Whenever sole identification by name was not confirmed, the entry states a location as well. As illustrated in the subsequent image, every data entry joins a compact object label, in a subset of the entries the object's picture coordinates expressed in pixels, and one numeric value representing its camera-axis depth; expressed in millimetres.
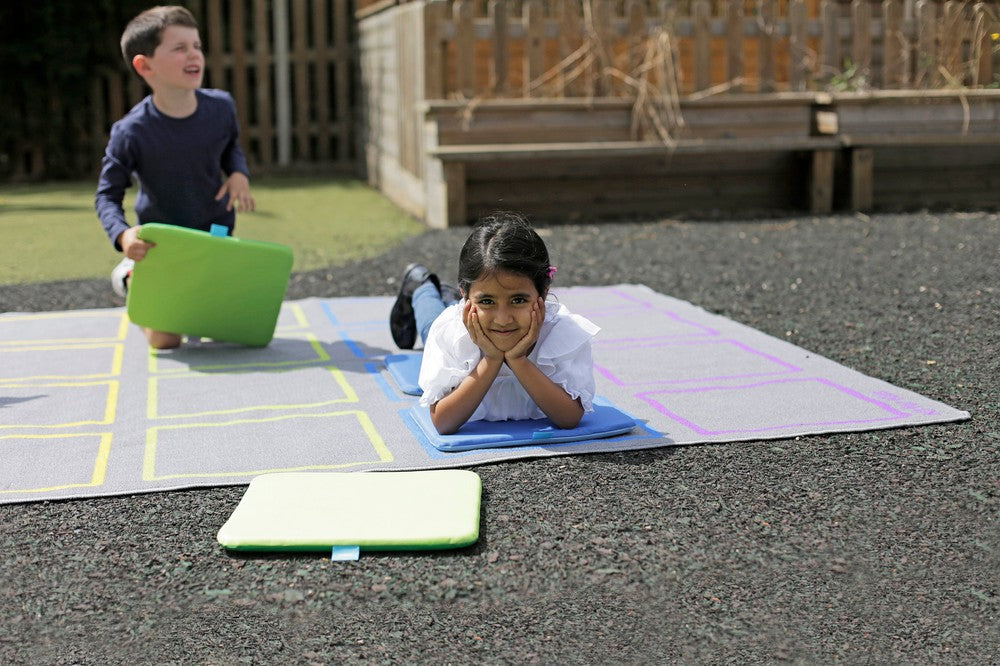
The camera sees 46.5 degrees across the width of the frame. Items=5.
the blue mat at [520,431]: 2965
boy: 4312
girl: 2938
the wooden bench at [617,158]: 7445
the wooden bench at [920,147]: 7797
